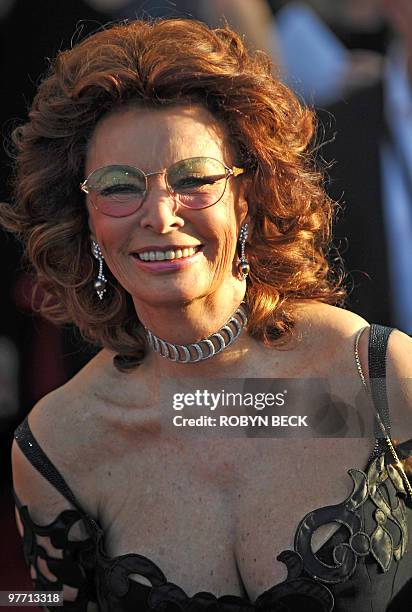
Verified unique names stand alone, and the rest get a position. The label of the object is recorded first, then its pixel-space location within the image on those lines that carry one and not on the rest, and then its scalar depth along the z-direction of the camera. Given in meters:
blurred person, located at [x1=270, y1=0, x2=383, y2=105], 6.39
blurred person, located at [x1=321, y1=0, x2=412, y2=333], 6.50
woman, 4.20
